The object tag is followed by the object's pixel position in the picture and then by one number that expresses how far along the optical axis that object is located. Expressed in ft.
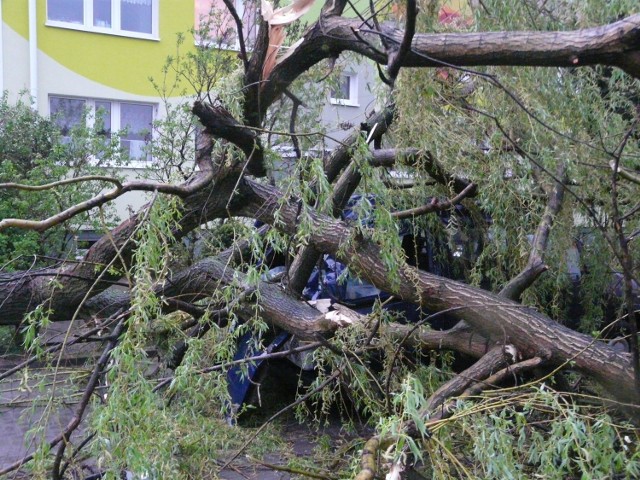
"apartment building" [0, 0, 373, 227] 47.19
